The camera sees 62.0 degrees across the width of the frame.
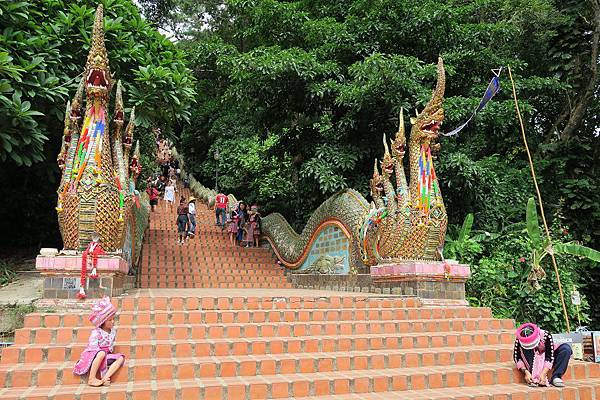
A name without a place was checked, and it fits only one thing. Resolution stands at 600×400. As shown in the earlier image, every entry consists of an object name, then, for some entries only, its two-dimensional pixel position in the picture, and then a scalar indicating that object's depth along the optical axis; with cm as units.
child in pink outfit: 428
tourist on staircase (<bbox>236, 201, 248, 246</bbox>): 1419
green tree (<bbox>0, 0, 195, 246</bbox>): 751
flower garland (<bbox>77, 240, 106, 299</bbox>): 596
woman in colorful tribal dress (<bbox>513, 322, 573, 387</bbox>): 502
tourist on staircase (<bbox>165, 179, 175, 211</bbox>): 1866
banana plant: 883
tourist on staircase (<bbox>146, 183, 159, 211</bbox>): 1796
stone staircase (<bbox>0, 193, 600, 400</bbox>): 435
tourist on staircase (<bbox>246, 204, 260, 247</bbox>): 1381
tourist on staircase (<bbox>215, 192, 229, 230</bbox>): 1659
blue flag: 818
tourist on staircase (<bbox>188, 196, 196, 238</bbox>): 1401
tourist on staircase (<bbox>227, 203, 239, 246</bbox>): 1416
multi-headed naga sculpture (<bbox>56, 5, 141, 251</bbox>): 641
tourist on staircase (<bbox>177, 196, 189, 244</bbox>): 1316
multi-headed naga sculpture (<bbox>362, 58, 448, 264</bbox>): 759
